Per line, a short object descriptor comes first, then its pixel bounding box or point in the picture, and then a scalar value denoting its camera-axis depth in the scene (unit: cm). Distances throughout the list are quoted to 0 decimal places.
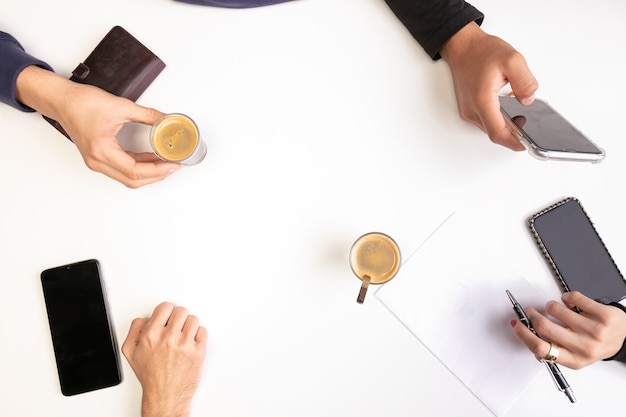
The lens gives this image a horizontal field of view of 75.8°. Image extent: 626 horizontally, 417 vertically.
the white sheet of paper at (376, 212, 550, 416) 92
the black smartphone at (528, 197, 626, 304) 93
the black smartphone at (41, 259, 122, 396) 95
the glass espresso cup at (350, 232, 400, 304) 90
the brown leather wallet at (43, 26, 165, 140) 98
